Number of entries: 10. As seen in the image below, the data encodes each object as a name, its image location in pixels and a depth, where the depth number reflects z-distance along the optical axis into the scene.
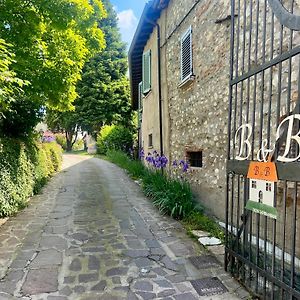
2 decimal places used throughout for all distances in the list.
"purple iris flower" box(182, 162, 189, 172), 6.54
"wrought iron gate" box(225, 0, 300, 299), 2.46
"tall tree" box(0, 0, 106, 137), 5.33
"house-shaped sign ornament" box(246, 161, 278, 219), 2.67
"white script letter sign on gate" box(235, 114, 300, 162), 2.43
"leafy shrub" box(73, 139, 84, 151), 37.47
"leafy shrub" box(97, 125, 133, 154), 20.44
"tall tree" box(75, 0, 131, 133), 25.84
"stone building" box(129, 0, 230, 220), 5.32
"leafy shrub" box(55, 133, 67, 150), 33.88
